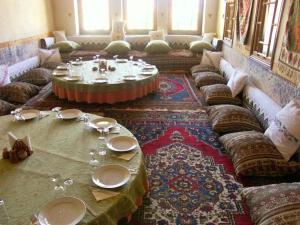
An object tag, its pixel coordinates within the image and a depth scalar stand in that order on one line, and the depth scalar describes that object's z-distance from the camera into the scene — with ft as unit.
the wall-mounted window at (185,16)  23.47
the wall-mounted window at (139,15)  23.47
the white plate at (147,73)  14.68
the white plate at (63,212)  4.09
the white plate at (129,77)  13.53
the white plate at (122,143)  6.01
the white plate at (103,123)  7.00
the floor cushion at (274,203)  5.43
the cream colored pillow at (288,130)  7.55
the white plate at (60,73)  14.23
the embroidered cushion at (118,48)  21.27
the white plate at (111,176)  4.91
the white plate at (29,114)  7.61
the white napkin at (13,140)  5.62
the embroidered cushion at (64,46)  21.34
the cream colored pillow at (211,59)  19.67
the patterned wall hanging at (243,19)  14.03
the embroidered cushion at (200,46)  21.12
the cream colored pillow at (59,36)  22.57
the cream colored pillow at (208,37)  22.17
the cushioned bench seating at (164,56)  20.90
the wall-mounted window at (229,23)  18.09
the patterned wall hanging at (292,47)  8.66
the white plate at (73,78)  13.37
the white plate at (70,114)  7.62
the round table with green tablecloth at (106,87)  12.95
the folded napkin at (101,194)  4.57
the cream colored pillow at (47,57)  19.92
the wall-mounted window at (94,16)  23.57
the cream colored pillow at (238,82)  12.78
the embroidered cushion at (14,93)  13.44
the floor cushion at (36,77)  16.08
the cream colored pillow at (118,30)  22.94
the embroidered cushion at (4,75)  13.90
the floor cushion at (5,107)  11.65
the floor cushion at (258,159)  7.70
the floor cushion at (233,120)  10.16
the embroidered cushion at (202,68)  18.67
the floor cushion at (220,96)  13.04
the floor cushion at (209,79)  16.07
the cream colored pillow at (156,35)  22.76
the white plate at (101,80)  13.12
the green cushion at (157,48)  21.23
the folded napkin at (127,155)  5.72
